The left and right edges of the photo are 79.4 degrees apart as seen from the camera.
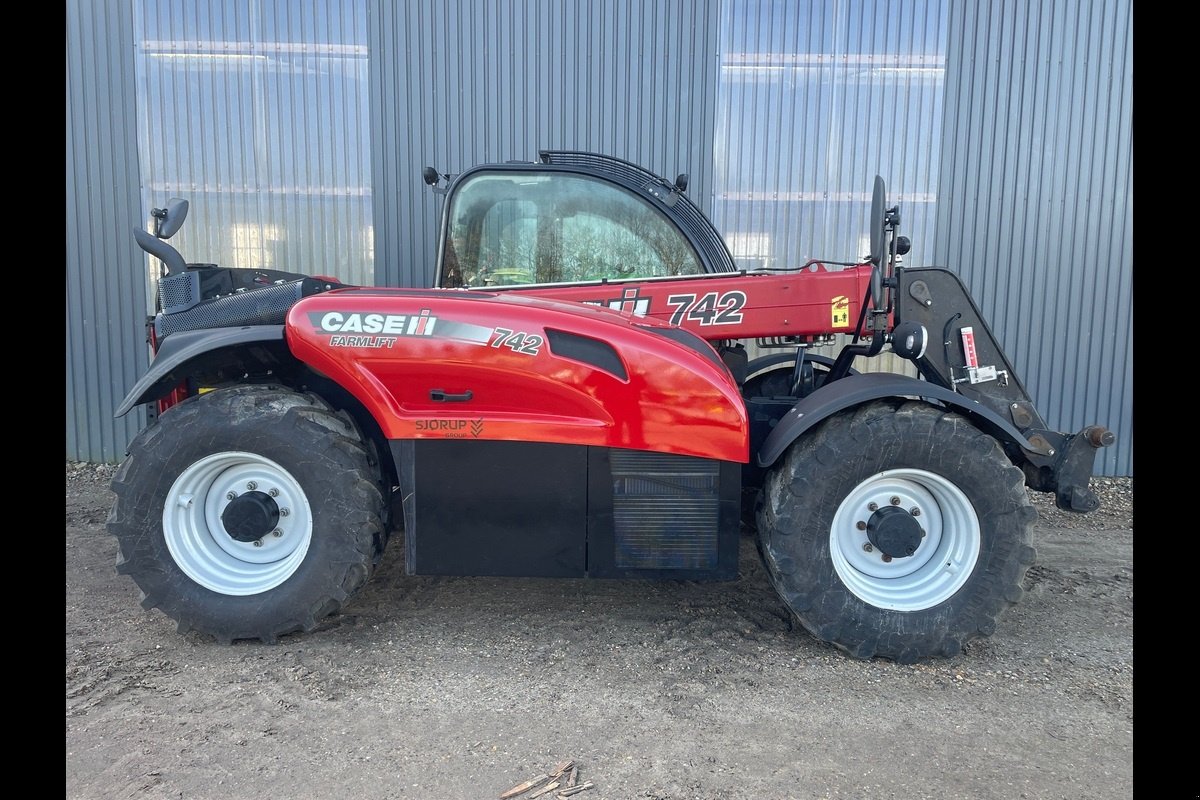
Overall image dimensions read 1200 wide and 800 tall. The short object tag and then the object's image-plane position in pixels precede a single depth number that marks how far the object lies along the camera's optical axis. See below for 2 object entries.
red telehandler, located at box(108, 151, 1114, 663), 3.03
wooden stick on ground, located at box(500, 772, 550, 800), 2.26
